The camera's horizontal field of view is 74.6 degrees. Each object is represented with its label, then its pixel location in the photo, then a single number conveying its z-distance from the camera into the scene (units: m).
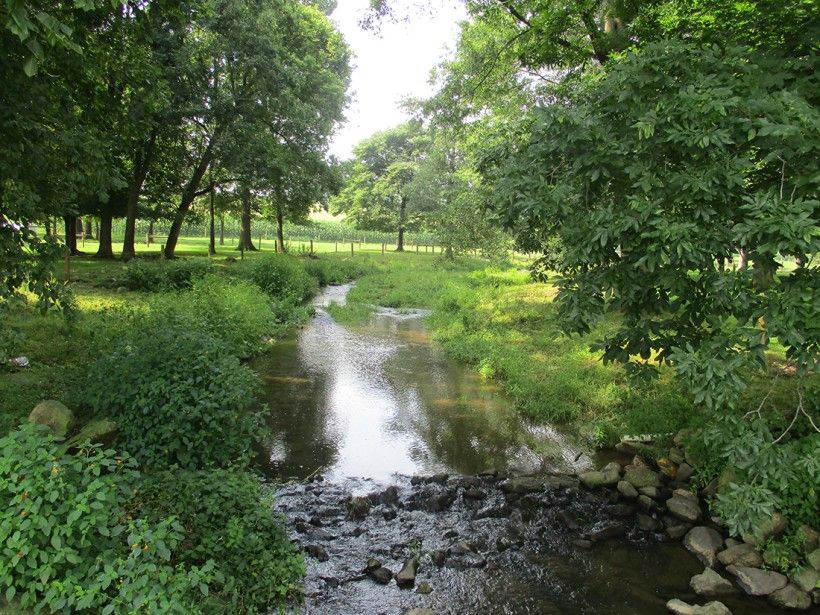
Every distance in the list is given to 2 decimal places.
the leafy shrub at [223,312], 12.27
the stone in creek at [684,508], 7.74
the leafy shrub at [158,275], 18.55
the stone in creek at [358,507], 7.55
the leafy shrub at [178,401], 6.45
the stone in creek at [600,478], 8.70
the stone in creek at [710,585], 6.26
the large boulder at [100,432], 6.25
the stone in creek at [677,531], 7.42
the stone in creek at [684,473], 8.69
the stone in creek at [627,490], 8.37
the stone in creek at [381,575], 6.20
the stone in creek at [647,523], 7.60
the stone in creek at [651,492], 8.31
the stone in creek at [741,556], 6.68
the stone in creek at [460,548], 6.84
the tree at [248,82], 21.91
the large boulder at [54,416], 6.31
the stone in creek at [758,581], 6.25
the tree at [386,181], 56.53
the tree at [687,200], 5.09
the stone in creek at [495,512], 7.77
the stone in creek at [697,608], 5.72
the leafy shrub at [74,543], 3.93
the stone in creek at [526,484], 8.52
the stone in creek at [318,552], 6.51
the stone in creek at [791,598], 6.05
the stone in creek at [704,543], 6.92
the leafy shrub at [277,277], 23.06
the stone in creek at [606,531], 7.33
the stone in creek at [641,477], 8.58
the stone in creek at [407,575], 6.19
